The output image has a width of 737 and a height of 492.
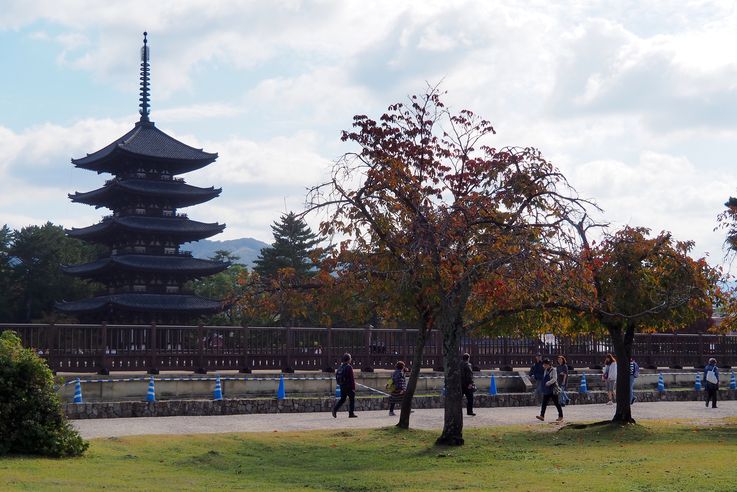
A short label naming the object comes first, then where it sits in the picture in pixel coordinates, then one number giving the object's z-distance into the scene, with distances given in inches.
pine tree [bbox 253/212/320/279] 2864.2
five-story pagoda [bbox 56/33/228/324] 1908.2
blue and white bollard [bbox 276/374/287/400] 1122.0
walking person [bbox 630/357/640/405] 1307.0
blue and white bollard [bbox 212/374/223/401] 1106.1
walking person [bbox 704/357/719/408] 1229.7
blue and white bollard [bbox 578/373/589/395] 1380.4
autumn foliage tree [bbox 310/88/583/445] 745.0
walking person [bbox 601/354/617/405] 1235.9
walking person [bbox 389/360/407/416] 1005.8
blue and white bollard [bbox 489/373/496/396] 1276.2
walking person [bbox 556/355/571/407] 1136.4
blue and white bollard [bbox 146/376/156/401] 1019.9
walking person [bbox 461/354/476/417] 1035.9
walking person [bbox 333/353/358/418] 989.2
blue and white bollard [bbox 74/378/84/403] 980.6
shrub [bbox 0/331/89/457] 617.3
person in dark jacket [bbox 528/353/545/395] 1191.6
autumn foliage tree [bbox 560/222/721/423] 861.8
